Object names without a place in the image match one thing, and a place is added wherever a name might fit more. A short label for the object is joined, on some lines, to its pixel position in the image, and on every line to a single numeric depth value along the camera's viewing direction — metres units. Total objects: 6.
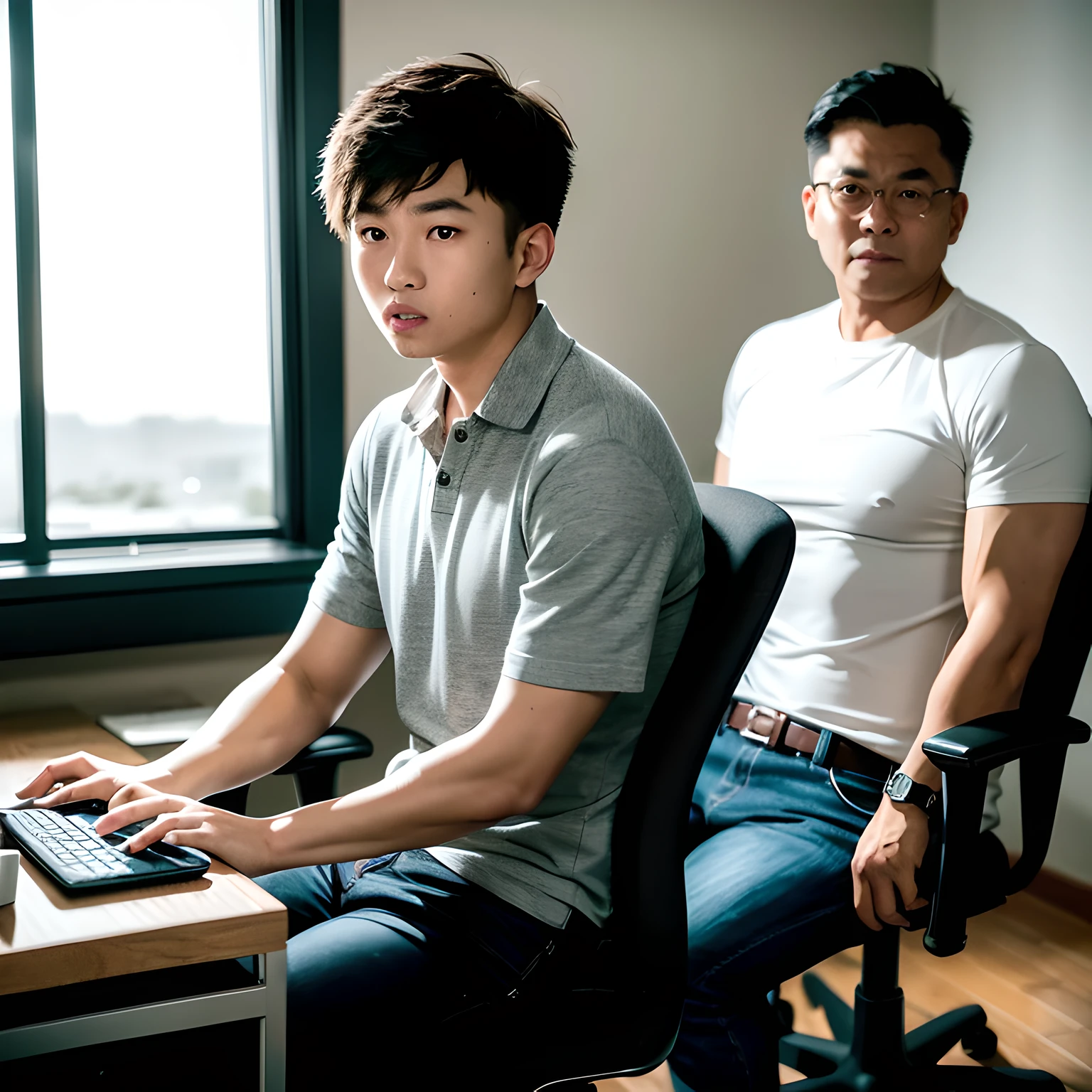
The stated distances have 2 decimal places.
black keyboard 0.97
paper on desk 1.71
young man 1.08
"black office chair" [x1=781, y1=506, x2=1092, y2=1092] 1.37
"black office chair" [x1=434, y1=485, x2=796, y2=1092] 1.10
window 1.97
